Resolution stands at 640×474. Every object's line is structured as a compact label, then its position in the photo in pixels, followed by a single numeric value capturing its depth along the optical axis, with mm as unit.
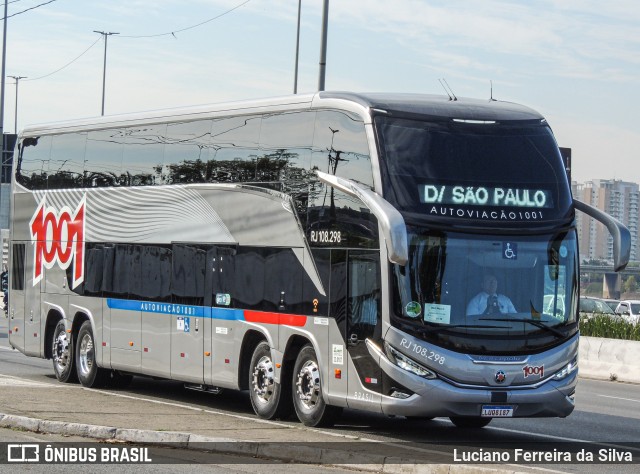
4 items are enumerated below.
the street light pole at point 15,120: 122619
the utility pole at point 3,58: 47812
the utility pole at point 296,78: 52959
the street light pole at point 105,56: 84500
